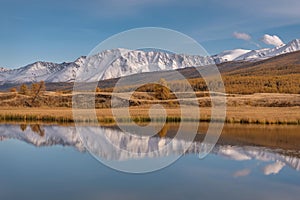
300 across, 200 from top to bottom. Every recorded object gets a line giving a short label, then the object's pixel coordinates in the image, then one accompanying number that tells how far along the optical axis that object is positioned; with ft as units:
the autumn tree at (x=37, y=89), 234.17
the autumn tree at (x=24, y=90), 247.01
